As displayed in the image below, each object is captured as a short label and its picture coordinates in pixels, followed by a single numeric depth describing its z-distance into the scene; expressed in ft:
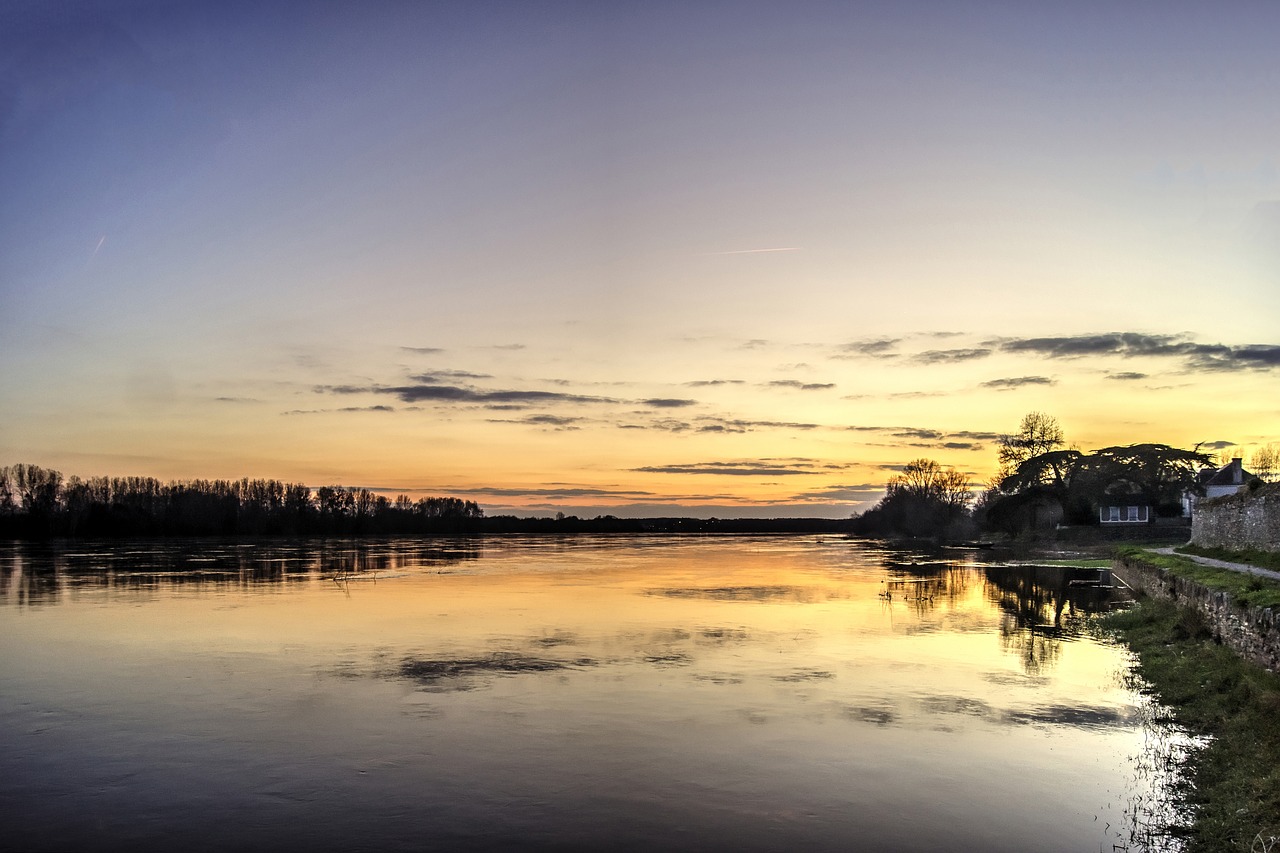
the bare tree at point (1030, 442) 300.40
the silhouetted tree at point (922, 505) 432.66
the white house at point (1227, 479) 263.92
